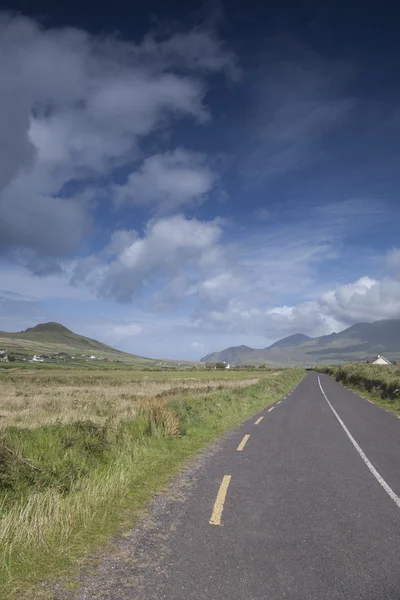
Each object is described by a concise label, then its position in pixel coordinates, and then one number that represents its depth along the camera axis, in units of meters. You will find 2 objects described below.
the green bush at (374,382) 27.60
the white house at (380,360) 119.70
